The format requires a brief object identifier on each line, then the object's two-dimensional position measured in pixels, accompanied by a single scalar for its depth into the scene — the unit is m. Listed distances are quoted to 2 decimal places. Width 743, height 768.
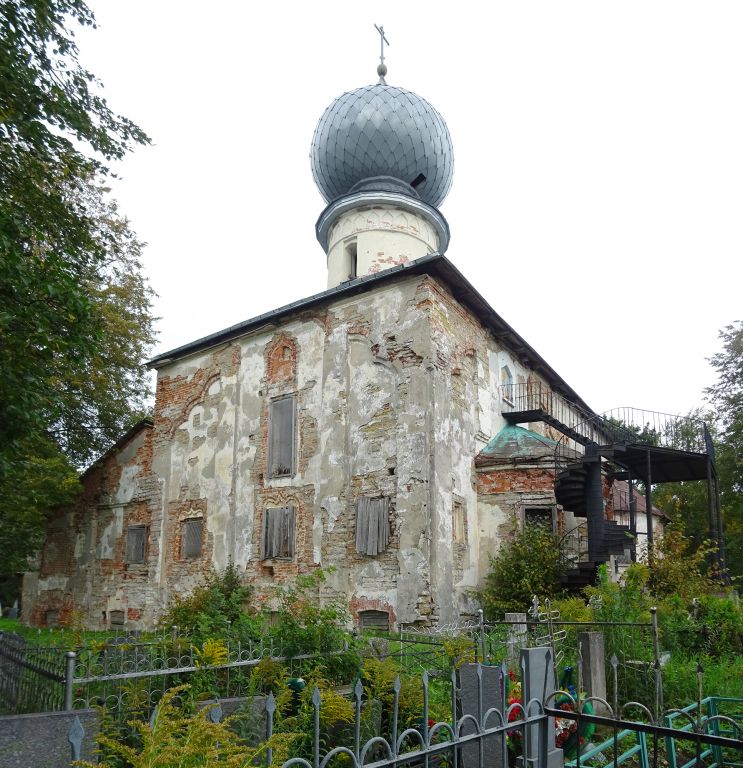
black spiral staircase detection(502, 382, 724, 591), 14.86
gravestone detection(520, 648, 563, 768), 3.96
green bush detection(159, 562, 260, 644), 7.51
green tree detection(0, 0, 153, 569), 8.96
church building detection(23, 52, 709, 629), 14.60
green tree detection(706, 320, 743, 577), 25.05
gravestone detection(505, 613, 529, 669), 8.62
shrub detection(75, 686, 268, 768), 3.23
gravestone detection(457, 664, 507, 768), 4.77
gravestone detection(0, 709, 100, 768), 4.28
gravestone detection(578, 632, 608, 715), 7.59
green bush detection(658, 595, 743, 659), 10.14
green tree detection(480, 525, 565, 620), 14.28
